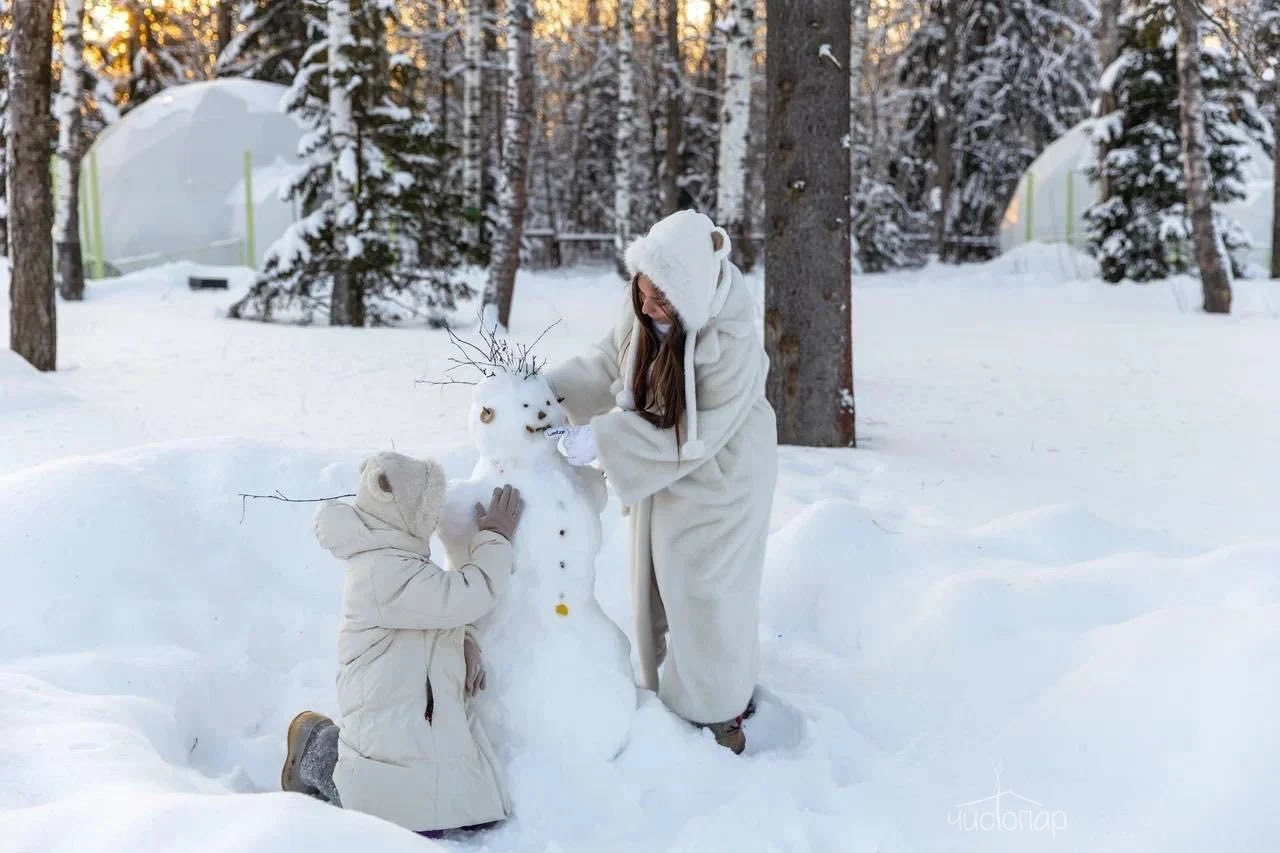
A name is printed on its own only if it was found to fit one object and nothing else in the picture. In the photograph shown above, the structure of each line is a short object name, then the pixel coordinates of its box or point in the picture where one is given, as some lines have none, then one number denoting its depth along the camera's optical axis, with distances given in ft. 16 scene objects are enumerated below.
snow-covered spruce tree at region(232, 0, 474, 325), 43.04
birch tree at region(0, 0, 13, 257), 55.72
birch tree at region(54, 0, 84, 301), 51.65
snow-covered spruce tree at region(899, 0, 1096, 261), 83.25
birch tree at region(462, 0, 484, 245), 58.39
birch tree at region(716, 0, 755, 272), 50.49
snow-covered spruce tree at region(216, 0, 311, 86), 76.18
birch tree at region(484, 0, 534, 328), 41.68
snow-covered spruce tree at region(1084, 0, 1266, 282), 57.57
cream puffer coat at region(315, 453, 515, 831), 9.85
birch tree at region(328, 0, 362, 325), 41.91
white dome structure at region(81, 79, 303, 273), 65.46
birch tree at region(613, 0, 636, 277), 65.72
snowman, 10.74
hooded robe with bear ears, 10.98
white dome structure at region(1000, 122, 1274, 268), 69.05
